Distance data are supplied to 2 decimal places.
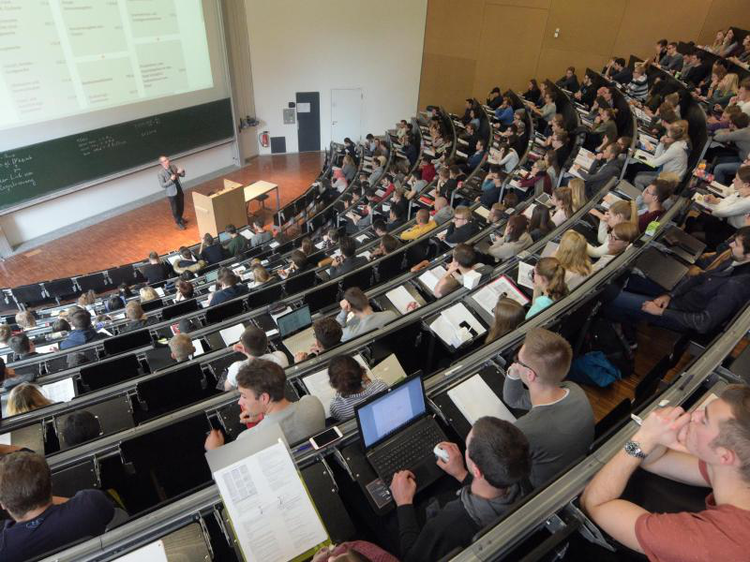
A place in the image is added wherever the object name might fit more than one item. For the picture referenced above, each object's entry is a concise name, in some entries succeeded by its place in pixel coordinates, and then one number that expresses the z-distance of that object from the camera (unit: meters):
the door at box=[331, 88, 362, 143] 15.65
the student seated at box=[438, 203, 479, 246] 5.76
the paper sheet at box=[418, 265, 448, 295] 4.63
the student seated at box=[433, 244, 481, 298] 4.37
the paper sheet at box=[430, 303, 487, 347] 3.63
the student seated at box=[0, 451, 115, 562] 2.04
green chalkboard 9.35
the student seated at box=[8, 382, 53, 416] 3.23
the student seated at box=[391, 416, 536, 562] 1.88
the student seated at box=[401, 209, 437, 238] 6.65
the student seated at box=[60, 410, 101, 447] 2.84
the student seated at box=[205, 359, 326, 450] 2.56
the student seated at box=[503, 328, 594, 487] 2.33
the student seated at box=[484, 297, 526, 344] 3.28
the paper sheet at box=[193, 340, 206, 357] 4.45
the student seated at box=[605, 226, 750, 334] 3.46
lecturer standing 10.76
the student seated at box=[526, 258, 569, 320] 3.61
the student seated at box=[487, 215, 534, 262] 4.97
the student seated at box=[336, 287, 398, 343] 3.88
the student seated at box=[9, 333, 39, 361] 4.75
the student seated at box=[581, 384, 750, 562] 1.45
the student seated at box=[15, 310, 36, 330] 5.77
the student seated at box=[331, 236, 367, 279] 5.91
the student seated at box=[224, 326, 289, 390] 3.36
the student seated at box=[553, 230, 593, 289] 4.04
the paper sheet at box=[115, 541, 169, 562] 1.78
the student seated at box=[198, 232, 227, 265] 8.50
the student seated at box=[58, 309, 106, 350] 5.11
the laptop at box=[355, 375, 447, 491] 2.29
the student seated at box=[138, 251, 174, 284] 8.05
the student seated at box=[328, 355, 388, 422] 2.68
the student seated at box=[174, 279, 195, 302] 6.02
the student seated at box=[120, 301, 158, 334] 5.44
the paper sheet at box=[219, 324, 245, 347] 4.46
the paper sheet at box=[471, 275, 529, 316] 3.98
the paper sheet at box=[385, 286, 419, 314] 4.40
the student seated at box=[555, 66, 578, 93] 11.91
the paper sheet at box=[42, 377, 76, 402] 3.89
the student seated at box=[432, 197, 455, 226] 7.11
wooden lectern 10.39
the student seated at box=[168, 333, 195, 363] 3.98
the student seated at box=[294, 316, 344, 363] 3.48
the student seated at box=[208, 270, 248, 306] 5.59
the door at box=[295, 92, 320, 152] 15.38
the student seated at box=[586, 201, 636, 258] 4.63
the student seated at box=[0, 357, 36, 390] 4.02
